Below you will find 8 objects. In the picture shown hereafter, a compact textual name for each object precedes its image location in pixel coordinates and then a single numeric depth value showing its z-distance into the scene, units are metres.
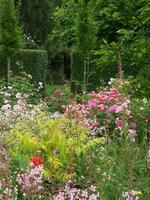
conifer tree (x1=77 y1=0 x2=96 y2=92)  17.67
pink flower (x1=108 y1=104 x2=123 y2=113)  7.91
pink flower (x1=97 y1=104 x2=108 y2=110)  8.48
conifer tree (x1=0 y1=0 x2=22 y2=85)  18.94
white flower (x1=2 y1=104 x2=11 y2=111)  5.89
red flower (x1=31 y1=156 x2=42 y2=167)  3.45
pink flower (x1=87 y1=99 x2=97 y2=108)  8.53
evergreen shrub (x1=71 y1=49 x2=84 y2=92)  20.61
